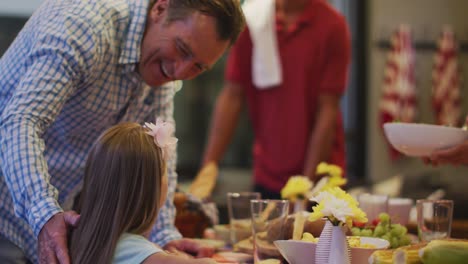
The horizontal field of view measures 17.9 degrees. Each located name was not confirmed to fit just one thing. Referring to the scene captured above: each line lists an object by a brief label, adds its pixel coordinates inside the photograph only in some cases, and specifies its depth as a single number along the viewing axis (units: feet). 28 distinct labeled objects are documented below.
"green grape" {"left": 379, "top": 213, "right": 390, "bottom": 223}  11.99
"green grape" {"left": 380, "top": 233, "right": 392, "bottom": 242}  11.74
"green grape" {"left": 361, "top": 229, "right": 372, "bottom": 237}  11.67
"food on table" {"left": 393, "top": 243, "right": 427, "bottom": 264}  10.25
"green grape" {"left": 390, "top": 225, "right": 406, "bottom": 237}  11.81
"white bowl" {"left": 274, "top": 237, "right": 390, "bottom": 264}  10.98
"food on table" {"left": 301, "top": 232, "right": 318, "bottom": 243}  11.12
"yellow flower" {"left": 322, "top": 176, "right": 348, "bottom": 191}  12.77
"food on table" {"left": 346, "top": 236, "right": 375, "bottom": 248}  11.11
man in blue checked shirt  11.31
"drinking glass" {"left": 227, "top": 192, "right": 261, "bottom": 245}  12.63
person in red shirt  15.76
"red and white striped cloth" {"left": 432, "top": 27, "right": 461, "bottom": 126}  28.00
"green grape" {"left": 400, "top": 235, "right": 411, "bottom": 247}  11.77
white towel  15.62
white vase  10.66
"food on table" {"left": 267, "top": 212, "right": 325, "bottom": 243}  11.36
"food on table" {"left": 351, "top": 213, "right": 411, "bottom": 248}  11.71
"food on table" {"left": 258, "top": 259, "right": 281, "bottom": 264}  11.24
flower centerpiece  10.62
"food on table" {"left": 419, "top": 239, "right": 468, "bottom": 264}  10.26
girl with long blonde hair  11.08
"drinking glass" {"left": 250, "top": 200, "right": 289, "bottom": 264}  11.32
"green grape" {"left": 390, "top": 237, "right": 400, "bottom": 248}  11.73
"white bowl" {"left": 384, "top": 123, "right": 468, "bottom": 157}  12.14
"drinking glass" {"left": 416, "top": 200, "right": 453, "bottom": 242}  11.99
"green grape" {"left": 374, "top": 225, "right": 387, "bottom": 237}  11.78
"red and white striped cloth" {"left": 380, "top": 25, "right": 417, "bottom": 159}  27.31
